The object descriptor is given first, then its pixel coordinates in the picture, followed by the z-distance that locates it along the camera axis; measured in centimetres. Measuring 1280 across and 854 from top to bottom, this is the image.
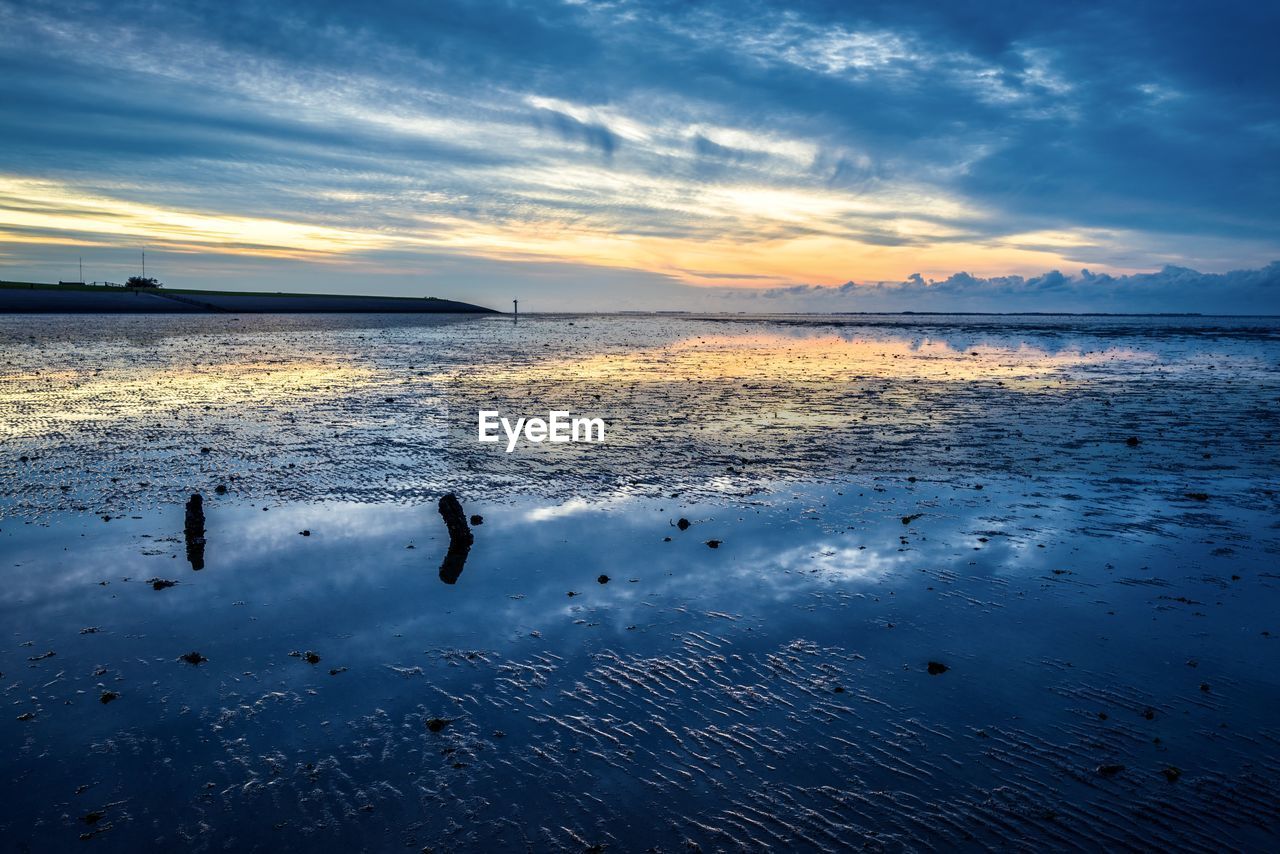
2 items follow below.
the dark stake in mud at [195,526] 1034
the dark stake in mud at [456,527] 1034
